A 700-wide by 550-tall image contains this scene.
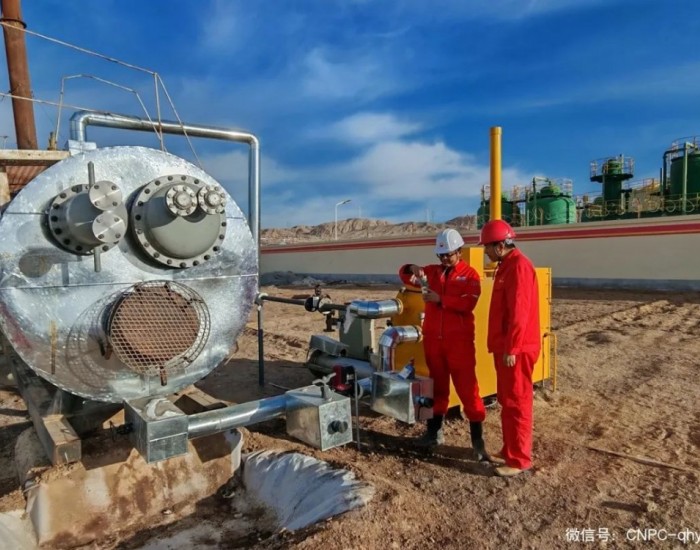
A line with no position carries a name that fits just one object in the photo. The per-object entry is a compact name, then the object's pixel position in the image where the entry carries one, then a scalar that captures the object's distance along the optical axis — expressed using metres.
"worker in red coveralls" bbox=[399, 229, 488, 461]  3.54
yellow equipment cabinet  4.17
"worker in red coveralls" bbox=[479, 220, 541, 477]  3.23
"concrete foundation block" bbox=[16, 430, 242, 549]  2.77
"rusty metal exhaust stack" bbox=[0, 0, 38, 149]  4.61
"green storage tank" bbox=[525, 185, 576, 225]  20.45
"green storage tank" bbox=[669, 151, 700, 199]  17.34
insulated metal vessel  2.48
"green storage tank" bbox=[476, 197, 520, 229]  21.13
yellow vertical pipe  5.12
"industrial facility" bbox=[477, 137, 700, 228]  17.44
